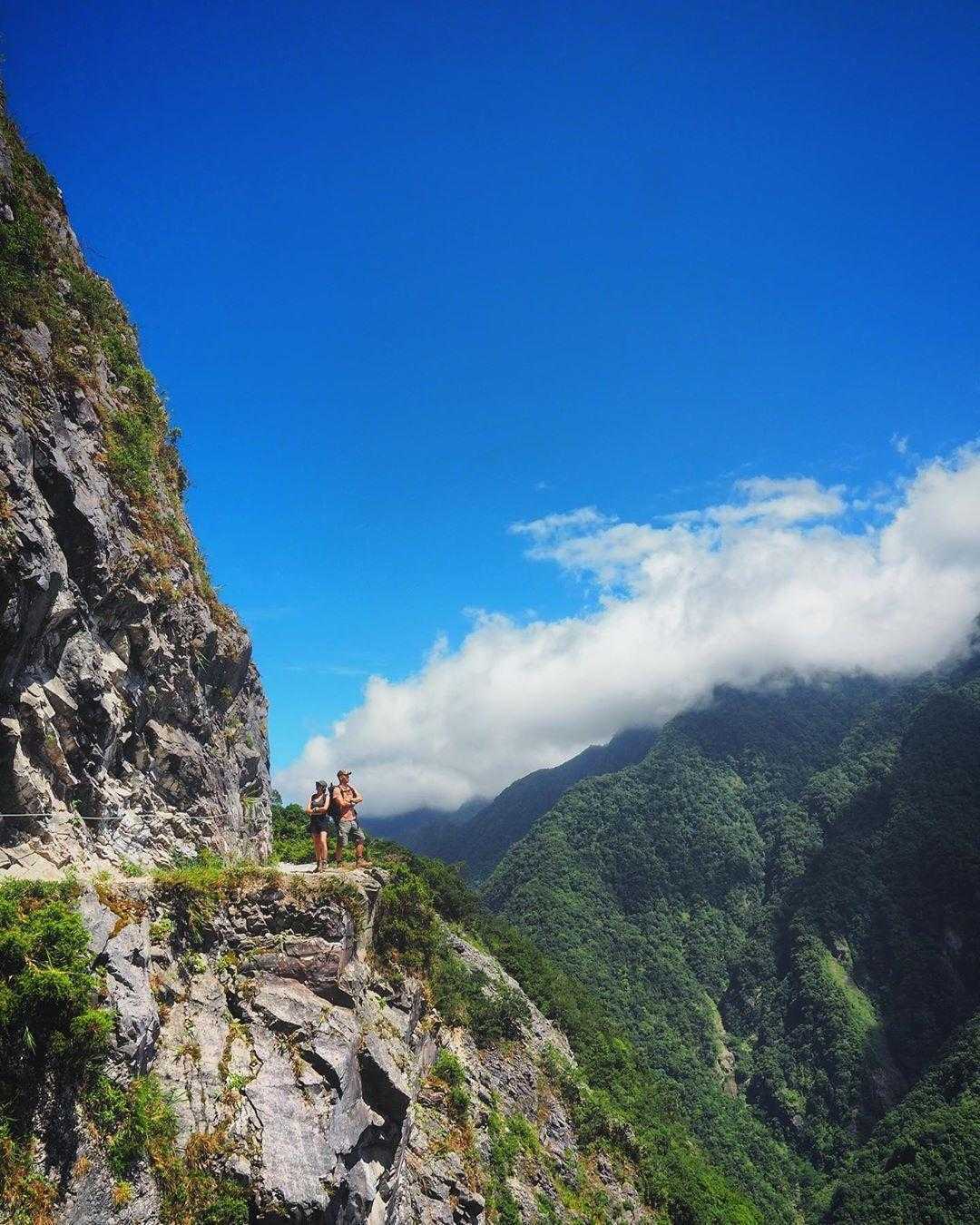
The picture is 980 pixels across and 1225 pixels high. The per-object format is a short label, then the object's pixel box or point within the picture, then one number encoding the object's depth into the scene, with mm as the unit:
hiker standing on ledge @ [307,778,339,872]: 16125
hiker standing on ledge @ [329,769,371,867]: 16812
